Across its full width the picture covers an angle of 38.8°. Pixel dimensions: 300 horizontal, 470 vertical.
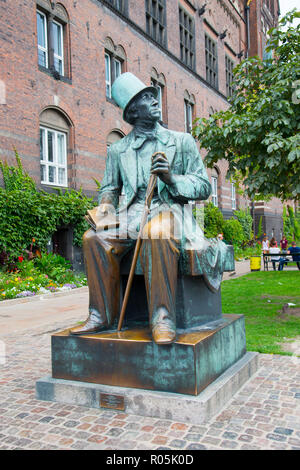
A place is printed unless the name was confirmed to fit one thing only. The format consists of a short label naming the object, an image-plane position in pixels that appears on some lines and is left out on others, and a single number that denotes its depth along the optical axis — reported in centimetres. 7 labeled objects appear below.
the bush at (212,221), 2591
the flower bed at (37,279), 1077
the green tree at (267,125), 624
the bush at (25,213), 1231
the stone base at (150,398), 292
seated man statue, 320
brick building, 1305
